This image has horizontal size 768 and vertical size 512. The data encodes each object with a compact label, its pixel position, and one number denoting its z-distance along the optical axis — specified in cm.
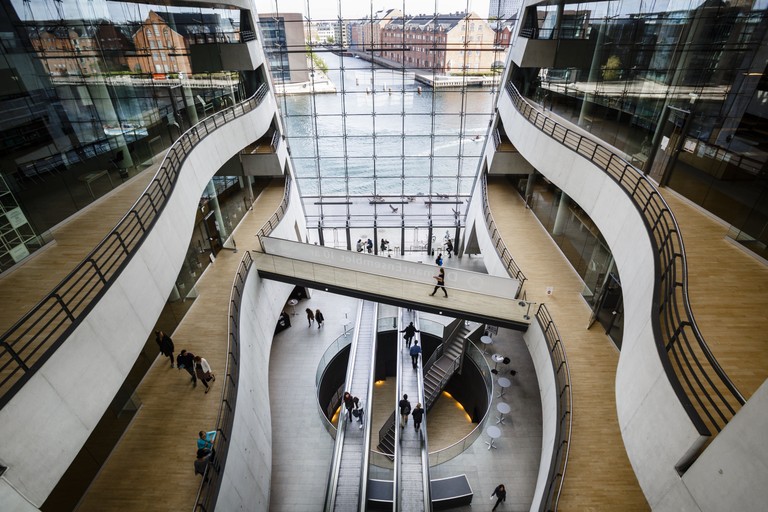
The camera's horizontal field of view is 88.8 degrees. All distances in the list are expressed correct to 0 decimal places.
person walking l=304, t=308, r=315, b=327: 1716
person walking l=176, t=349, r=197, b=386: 867
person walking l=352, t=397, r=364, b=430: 1180
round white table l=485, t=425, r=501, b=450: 1175
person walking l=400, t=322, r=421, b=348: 1491
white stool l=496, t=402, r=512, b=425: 1237
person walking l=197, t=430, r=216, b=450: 694
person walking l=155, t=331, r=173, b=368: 905
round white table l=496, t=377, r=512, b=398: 1305
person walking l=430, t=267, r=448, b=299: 1175
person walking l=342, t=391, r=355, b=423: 1180
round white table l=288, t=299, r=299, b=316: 1870
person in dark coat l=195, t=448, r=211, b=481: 684
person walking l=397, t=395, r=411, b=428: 1189
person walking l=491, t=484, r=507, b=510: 1036
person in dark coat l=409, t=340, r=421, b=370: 1404
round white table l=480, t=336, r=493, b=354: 1411
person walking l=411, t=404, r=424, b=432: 1162
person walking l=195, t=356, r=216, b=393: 851
